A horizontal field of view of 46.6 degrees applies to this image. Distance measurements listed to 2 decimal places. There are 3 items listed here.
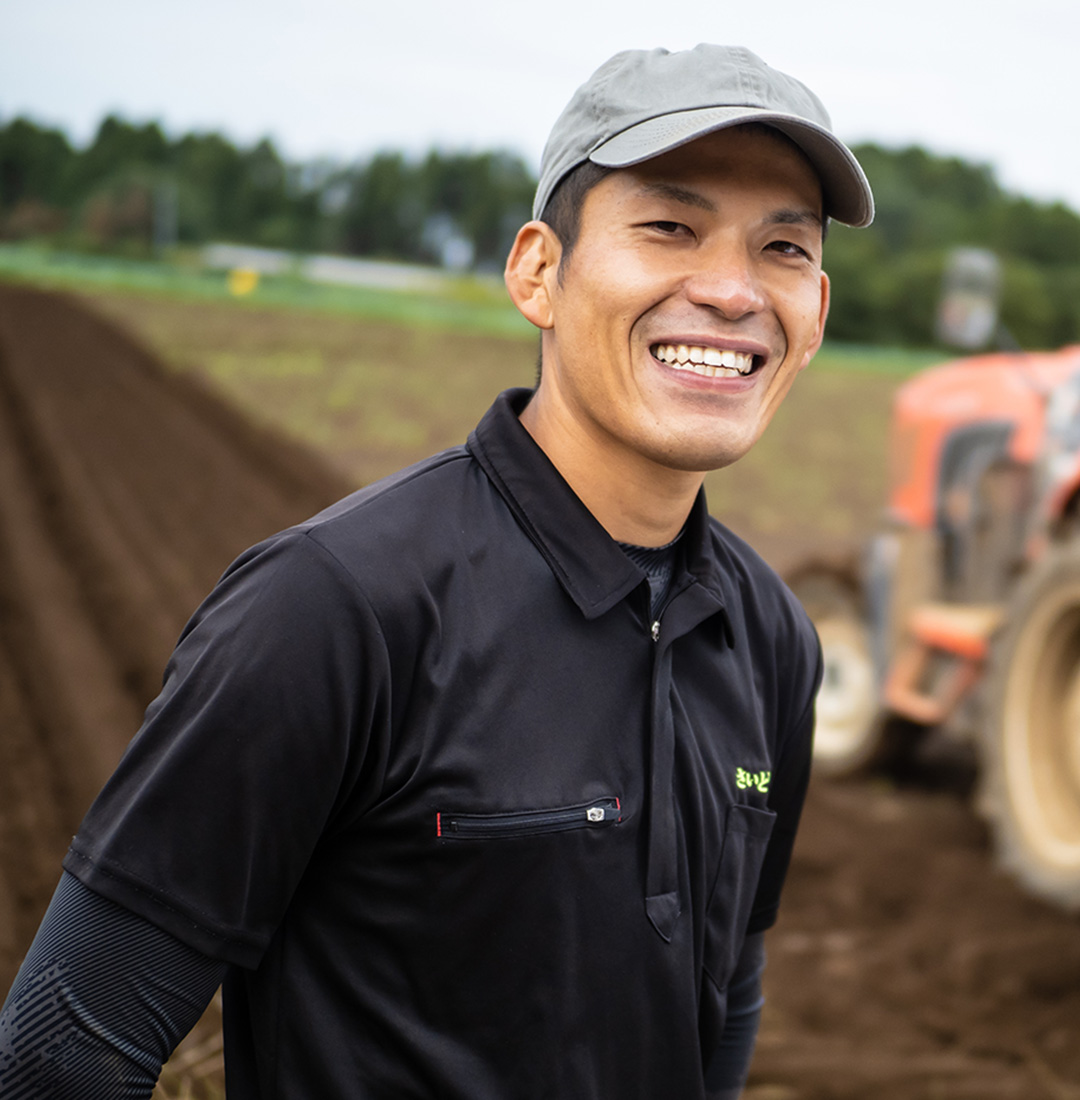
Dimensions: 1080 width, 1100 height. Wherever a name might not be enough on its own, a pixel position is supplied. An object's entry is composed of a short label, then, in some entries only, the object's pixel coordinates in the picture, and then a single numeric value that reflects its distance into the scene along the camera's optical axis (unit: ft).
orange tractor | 13.55
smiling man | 4.17
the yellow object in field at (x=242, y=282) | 88.20
